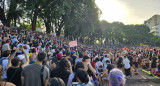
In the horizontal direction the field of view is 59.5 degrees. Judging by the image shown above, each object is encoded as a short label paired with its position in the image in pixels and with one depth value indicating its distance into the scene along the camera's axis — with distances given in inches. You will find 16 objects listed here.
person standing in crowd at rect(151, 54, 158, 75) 429.4
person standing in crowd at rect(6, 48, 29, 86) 135.5
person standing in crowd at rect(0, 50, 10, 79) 159.9
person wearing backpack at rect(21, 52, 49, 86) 128.4
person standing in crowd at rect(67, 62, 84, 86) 135.1
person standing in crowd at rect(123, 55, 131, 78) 377.1
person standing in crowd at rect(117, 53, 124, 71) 198.1
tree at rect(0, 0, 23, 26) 1126.6
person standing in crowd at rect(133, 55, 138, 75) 446.4
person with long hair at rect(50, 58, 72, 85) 140.1
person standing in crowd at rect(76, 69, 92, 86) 114.3
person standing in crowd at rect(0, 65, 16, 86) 92.2
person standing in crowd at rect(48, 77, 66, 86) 99.2
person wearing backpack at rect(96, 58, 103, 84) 304.3
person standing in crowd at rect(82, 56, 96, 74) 181.2
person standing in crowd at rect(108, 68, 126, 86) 103.2
